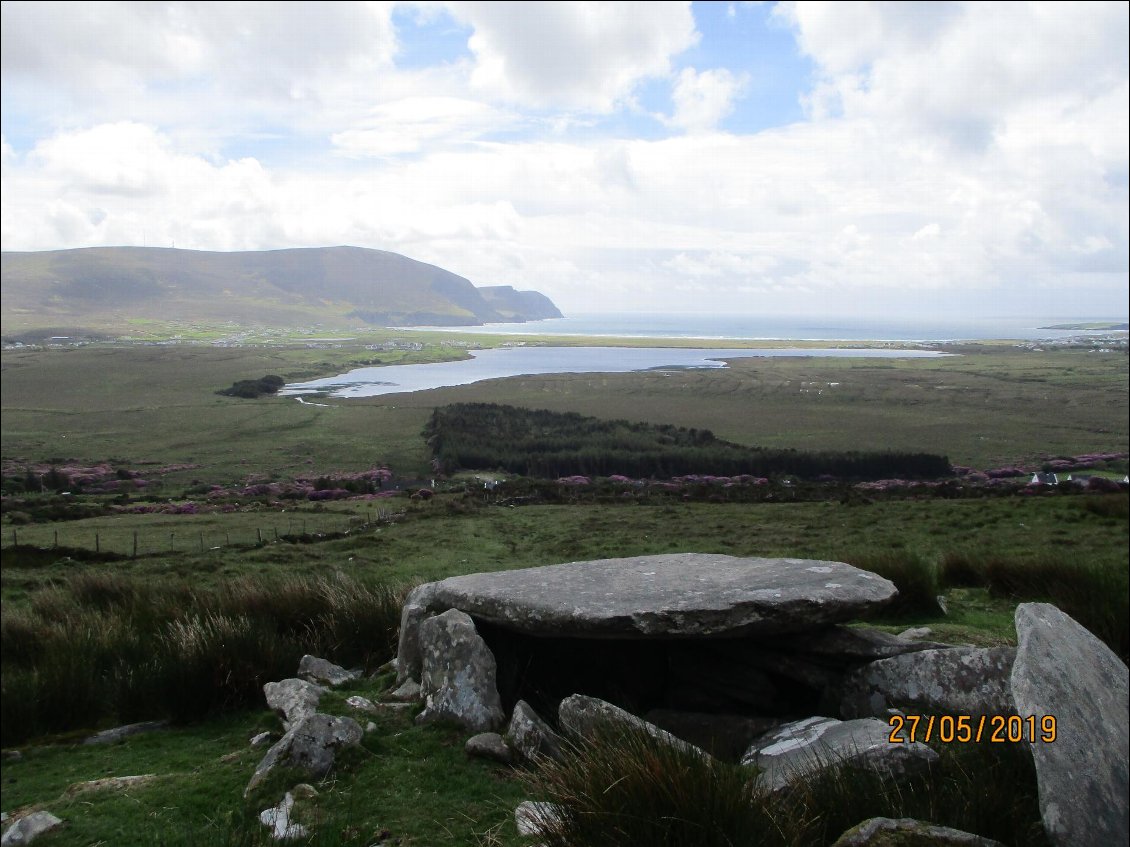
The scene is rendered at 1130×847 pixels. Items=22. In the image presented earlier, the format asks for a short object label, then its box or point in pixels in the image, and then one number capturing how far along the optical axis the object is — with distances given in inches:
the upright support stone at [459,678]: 241.3
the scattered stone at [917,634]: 294.9
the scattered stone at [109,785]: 220.2
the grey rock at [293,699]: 248.3
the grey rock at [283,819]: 165.9
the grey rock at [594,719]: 175.2
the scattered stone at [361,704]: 254.7
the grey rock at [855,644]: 244.4
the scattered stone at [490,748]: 217.0
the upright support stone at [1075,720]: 136.2
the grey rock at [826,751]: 165.5
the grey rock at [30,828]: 191.9
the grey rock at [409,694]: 265.7
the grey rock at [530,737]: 209.8
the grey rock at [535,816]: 138.9
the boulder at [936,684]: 215.2
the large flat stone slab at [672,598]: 233.6
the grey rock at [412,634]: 283.6
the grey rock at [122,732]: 268.7
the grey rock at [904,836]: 125.6
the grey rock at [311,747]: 208.8
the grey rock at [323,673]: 293.7
